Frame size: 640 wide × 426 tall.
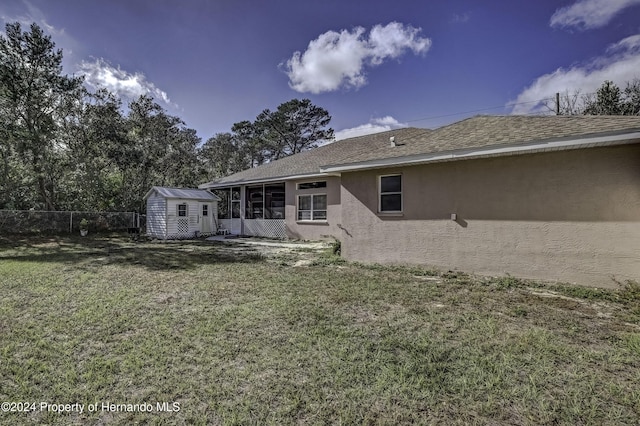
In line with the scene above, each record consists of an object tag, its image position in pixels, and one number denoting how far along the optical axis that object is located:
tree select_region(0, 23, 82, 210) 14.41
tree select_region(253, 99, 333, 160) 30.58
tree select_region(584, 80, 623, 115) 18.59
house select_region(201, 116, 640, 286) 5.11
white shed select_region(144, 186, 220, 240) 15.17
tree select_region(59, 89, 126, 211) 18.23
